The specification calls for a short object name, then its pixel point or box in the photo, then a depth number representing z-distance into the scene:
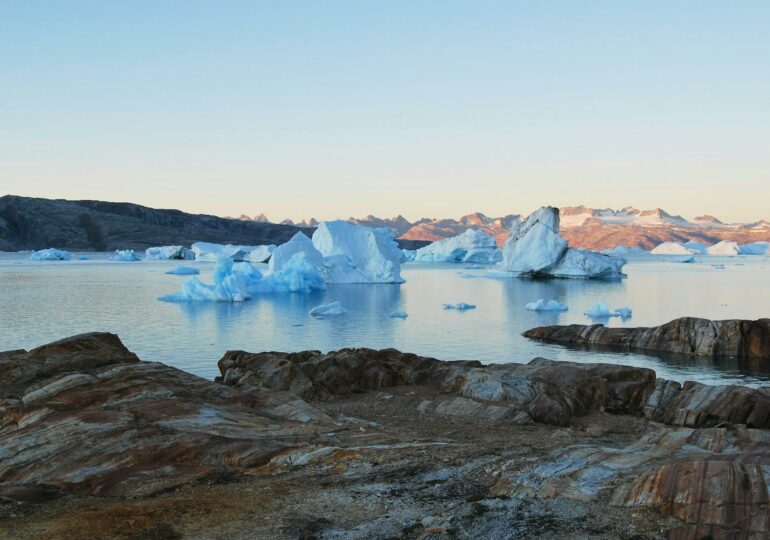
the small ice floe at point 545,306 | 39.06
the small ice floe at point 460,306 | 39.47
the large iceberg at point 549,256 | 62.06
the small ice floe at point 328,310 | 36.16
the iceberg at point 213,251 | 101.69
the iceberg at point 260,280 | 44.19
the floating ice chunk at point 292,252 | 55.25
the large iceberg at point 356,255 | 59.41
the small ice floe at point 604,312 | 35.78
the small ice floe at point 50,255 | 102.31
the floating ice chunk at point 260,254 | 93.76
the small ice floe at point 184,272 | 69.12
